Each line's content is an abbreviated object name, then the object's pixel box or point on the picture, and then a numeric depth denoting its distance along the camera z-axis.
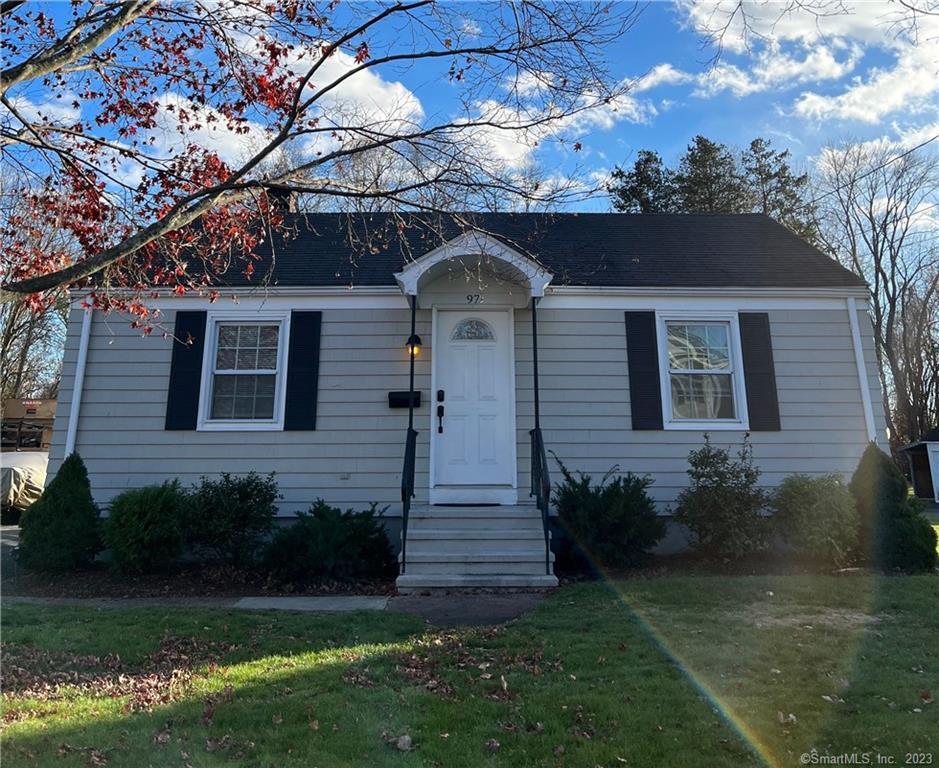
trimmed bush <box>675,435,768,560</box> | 6.81
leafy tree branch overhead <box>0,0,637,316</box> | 4.44
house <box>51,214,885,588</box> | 7.95
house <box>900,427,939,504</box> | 20.22
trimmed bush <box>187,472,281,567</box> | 6.85
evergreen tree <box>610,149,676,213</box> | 23.97
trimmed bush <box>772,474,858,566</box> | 6.66
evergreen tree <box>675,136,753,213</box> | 24.41
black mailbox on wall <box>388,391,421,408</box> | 8.02
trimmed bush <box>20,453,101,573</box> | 6.92
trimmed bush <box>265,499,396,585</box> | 6.52
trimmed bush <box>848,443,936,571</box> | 6.61
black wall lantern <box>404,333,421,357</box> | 7.74
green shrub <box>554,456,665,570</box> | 6.78
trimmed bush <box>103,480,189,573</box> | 6.68
